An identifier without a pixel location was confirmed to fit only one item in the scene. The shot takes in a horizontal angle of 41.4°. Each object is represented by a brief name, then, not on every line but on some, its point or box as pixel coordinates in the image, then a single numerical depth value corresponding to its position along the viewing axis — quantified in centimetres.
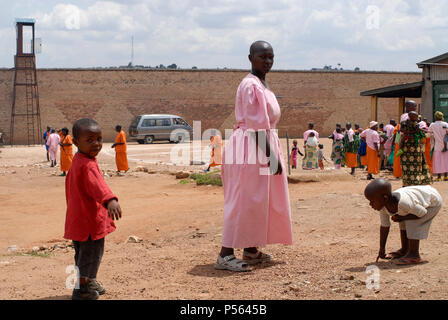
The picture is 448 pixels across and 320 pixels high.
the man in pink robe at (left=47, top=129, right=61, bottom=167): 2097
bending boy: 474
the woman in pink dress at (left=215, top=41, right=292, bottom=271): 514
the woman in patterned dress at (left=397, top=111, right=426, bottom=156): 890
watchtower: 3559
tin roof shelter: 1909
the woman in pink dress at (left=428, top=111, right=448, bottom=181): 1298
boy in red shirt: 432
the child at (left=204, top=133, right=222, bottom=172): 1734
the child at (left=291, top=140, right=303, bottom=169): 1744
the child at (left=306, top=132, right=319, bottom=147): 1648
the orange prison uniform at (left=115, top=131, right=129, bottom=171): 1761
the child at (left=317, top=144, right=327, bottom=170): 1708
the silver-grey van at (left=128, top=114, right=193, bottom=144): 3234
